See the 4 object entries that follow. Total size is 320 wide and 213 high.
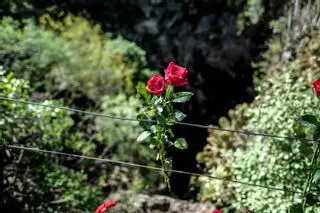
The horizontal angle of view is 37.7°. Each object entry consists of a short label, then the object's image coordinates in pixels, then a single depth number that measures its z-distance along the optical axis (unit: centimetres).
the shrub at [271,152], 396
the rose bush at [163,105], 249
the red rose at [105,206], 289
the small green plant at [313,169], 241
